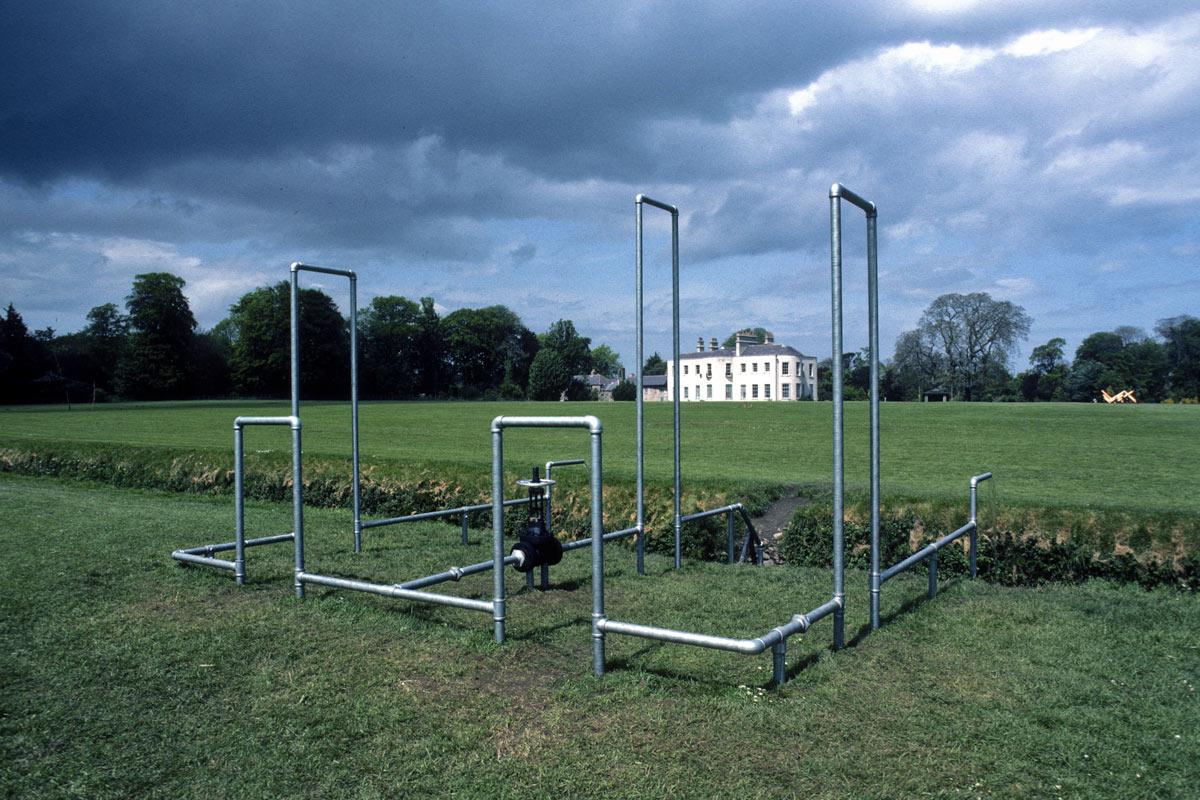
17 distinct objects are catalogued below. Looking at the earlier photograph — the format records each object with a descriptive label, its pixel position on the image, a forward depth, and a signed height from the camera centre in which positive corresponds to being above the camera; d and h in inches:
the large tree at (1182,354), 3028.1 +146.3
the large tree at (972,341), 3284.9 +205.7
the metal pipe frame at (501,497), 194.2 -24.6
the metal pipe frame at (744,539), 326.6 -57.5
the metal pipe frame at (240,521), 259.4 -38.6
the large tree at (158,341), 2699.3 +198.1
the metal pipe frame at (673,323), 298.4 +26.9
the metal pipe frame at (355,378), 333.3 +8.5
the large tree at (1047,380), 3272.6 +45.9
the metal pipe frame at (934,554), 237.0 -49.9
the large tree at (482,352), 4045.3 +225.2
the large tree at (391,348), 3026.6 +220.6
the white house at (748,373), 3405.0 +91.1
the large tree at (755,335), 4020.7 +302.7
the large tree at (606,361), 5600.4 +236.5
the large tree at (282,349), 2352.4 +155.5
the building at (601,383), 3912.4 +73.7
